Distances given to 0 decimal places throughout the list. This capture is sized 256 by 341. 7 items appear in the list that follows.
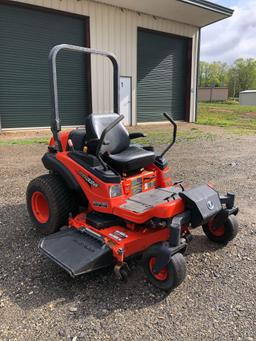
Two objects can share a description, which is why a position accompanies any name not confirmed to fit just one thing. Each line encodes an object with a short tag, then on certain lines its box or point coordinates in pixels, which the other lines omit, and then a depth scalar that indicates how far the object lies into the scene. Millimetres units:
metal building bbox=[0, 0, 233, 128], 10297
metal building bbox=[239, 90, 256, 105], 49656
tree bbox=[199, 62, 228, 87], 82188
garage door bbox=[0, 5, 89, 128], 10062
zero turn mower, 2420
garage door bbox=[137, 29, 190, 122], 13461
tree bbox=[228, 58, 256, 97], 73750
